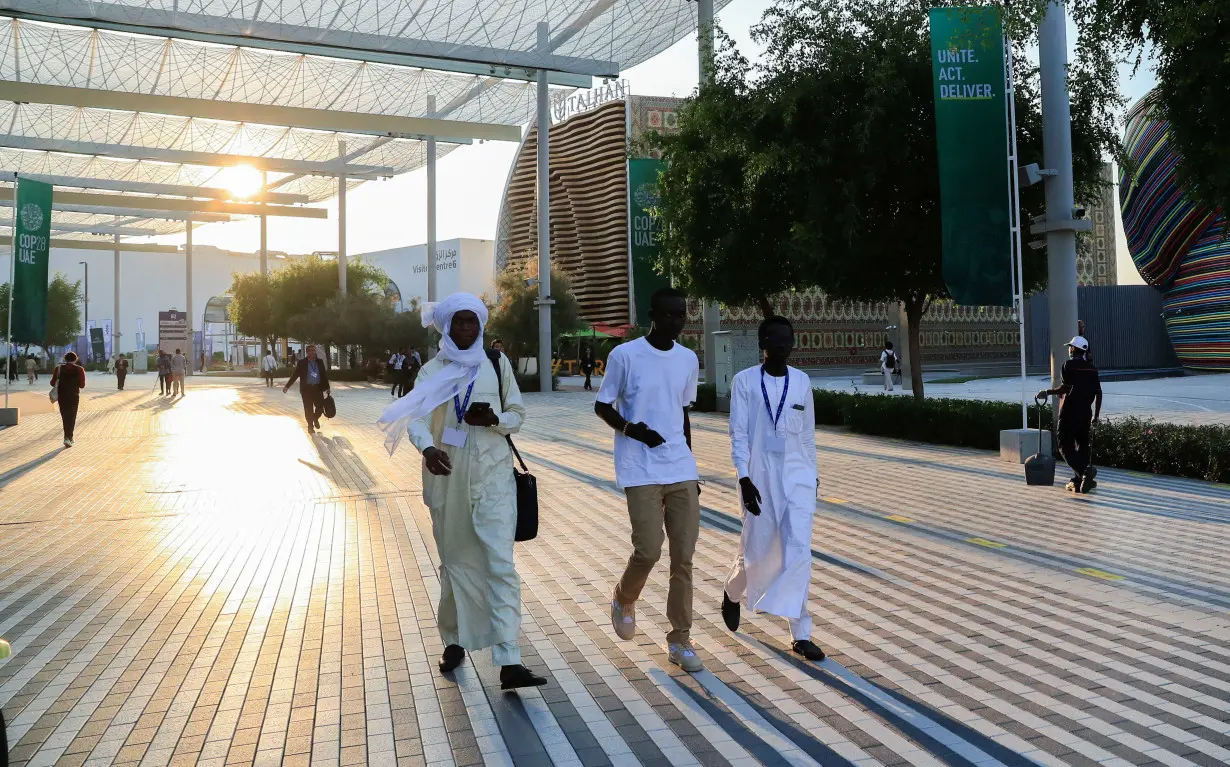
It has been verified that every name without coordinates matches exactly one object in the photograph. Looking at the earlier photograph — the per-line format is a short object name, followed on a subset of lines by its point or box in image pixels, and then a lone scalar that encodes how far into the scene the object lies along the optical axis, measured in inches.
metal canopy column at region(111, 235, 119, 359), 3228.3
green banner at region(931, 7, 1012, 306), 524.1
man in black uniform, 423.5
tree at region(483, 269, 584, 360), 1595.7
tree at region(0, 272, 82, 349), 3181.6
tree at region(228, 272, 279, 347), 2425.0
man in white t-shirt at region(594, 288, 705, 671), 199.8
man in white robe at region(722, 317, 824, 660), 205.9
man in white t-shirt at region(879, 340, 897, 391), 1246.9
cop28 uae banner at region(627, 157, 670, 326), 979.9
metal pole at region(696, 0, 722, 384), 770.0
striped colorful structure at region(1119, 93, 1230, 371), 1208.8
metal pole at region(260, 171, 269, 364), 2426.4
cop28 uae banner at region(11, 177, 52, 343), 848.9
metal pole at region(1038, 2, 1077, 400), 538.9
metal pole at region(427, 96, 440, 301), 1820.9
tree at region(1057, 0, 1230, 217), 394.6
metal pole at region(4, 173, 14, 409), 813.2
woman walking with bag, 727.1
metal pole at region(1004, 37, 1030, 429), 509.7
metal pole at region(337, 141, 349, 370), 2134.6
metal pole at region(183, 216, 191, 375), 2664.9
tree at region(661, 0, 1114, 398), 671.1
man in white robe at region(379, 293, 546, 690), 191.8
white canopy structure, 1259.8
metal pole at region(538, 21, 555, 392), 1421.0
